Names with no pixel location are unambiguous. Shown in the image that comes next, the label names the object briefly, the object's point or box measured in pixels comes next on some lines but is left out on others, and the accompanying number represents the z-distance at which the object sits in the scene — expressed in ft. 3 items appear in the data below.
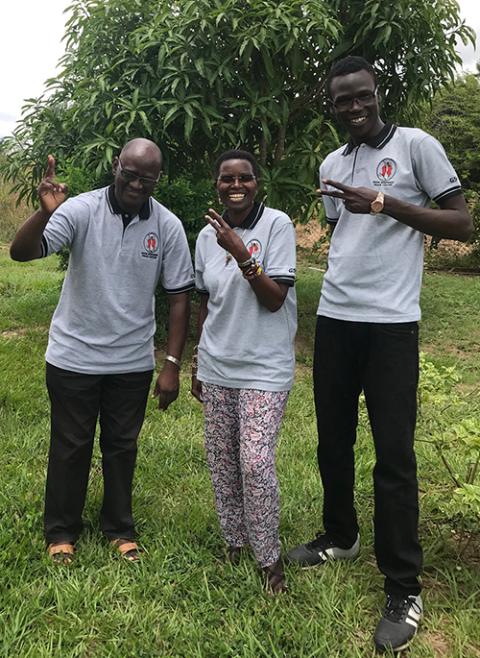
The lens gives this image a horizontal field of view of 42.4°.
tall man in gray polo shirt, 6.73
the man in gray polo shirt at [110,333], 8.13
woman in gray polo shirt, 7.59
